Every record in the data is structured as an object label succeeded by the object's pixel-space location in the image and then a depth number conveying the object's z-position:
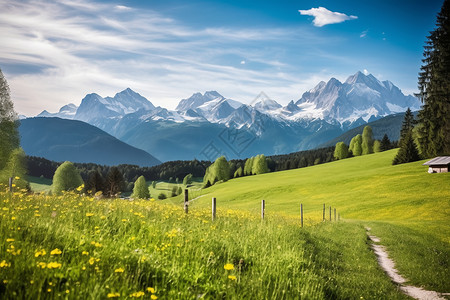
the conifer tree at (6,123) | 32.25
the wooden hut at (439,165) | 50.78
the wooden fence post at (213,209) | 12.59
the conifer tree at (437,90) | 57.19
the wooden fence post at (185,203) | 12.71
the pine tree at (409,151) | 73.62
